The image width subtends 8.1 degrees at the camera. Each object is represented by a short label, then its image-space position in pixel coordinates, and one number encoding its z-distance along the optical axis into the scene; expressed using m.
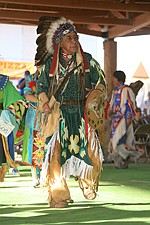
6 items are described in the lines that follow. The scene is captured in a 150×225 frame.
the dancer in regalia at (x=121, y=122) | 15.87
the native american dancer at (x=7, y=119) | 10.36
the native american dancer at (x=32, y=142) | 11.37
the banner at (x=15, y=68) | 35.17
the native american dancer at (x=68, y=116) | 8.65
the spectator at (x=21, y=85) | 19.65
